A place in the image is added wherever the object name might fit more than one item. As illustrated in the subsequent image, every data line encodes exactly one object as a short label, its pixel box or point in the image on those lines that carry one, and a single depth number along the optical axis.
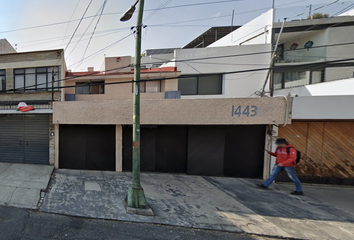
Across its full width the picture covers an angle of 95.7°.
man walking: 5.73
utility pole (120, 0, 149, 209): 4.46
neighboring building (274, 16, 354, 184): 6.18
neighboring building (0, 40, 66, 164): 7.74
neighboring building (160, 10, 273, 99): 12.05
